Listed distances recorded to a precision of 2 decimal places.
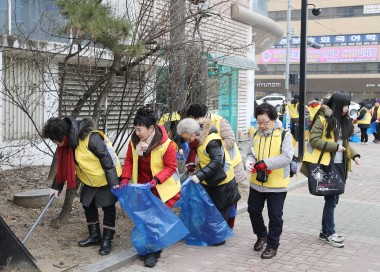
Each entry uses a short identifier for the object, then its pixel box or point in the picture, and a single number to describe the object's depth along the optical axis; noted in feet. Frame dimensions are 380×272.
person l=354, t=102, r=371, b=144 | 62.59
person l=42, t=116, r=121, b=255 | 16.35
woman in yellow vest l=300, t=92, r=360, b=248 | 18.95
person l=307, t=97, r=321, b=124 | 53.83
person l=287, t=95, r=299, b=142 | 58.18
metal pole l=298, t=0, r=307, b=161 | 40.27
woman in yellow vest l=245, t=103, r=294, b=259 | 17.29
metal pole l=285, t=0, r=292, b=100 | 99.92
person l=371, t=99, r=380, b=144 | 64.34
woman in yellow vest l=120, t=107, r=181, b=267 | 16.70
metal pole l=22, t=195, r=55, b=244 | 16.02
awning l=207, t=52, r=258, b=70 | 42.78
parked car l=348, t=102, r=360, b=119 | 80.09
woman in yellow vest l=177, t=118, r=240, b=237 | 17.56
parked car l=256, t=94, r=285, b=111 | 134.88
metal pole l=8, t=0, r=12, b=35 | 27.40
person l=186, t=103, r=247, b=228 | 19.57
